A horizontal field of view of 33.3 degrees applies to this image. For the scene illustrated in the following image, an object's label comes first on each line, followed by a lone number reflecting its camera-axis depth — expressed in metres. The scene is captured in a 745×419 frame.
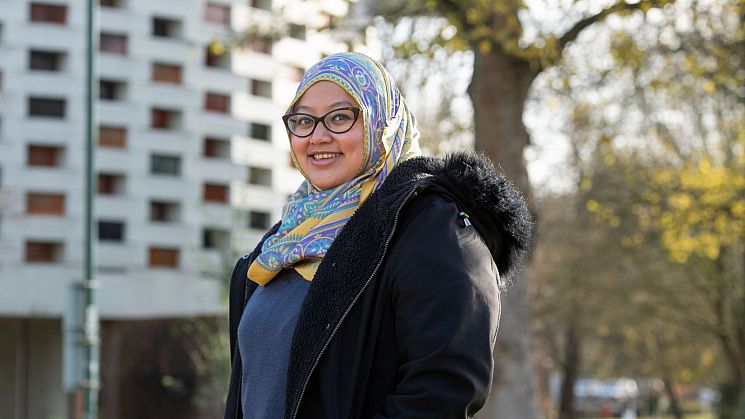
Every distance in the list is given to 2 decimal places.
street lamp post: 13.93
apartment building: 23.02
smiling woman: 2.82
